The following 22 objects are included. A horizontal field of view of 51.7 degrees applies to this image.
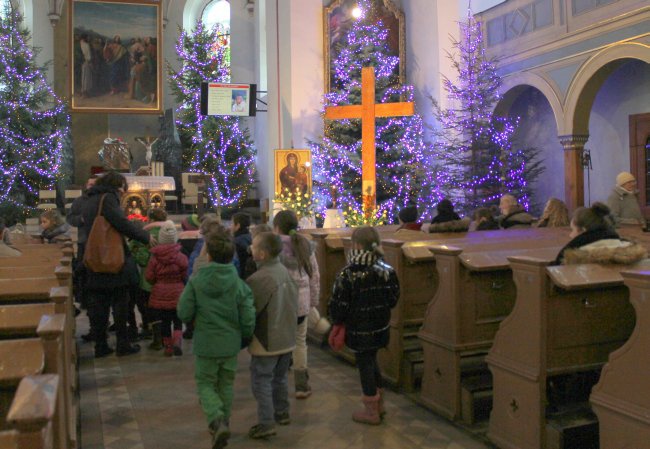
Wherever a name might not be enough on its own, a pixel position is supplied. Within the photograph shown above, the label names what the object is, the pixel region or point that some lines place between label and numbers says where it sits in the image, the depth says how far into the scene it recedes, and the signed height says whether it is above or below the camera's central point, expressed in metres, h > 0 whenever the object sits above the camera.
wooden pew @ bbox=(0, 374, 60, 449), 1.46 -0.38
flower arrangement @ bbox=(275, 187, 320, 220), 13.30 +0.63
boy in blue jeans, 3.92 -0.53
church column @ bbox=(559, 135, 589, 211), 13.23 +1.16
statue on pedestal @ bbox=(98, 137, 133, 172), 18.22 +2.20
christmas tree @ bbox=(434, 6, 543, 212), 13.15 +1.61
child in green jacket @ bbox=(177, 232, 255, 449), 3.70 -0.46
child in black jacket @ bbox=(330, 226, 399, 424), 4.06 -0.41
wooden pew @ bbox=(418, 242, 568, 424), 4.20 -0.60
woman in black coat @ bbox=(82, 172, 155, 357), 5.78 -0.37
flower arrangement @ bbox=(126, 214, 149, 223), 11.76 +0.35
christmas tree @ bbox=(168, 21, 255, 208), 19.38 +3.00
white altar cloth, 14.00 +1.10
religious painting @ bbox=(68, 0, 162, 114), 16.75 +4.61
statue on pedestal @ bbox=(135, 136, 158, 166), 17.91 +2.53
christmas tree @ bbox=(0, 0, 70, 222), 17.25 +2.90
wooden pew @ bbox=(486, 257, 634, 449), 3.50 -0.60
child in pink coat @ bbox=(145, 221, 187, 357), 5.79 -0.32
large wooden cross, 12.65 +2.22
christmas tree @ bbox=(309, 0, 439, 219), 14.47 +1.92
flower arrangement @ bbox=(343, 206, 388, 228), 12.91 +0.27
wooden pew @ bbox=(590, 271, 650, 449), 2.93 -0.74
